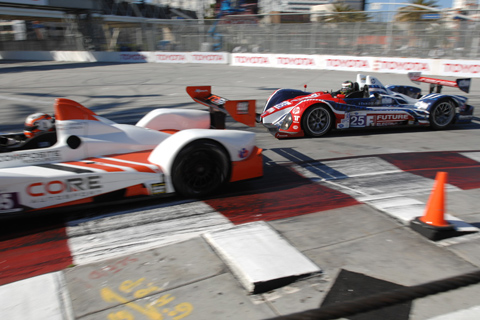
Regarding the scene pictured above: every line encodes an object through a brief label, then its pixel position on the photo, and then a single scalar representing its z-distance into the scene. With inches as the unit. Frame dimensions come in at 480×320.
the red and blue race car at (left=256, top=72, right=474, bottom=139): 316.5
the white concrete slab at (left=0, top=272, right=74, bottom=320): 111.4
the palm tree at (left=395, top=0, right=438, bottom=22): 847.7
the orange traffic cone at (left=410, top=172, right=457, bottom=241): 149.7
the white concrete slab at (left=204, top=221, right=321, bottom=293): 123.3
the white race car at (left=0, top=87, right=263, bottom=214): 161.6
